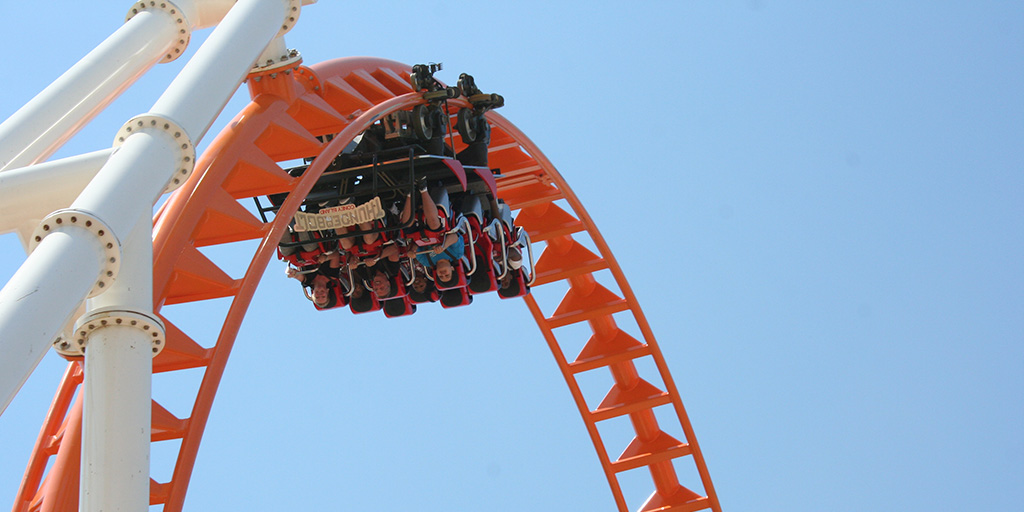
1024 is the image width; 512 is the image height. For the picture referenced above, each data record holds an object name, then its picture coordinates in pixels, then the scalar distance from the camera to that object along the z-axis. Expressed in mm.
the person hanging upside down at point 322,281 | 22703
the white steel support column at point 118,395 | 11172
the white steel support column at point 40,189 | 11820
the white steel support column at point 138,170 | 9266
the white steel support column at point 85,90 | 13906
